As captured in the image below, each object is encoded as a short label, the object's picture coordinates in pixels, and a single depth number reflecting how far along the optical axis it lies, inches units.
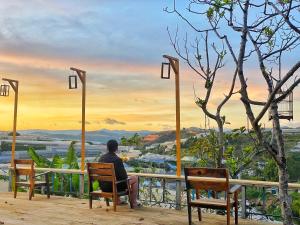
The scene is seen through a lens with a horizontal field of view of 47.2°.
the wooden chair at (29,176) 246.1
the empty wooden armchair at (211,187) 169.5
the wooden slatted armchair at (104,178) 205.5
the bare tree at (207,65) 250.8
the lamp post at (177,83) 217.3
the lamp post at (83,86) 258.9
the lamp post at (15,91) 296.1
